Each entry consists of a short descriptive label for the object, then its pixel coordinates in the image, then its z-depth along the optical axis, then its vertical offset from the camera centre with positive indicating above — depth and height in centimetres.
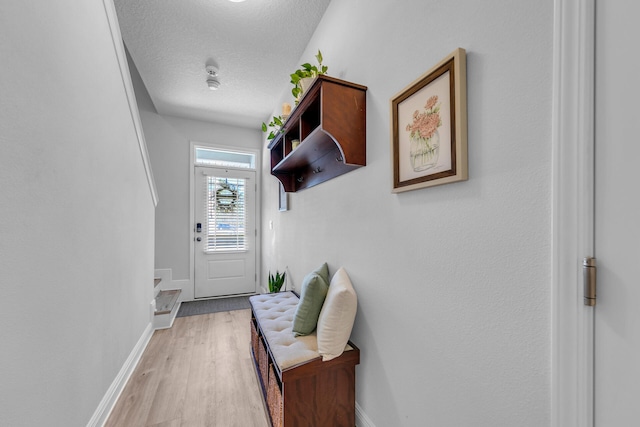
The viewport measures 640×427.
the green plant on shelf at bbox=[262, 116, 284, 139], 219 +78
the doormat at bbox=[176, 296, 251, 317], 341 -130
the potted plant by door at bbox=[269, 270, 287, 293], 270 -74
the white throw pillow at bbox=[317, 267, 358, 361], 135 -57
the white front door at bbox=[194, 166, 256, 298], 395 -29
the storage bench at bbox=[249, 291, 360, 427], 129 -89
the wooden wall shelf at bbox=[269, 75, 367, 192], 137 +48
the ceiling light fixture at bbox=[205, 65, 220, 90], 260 +144
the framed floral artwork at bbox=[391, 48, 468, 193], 85 +32
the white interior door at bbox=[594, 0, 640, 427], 52 +0
